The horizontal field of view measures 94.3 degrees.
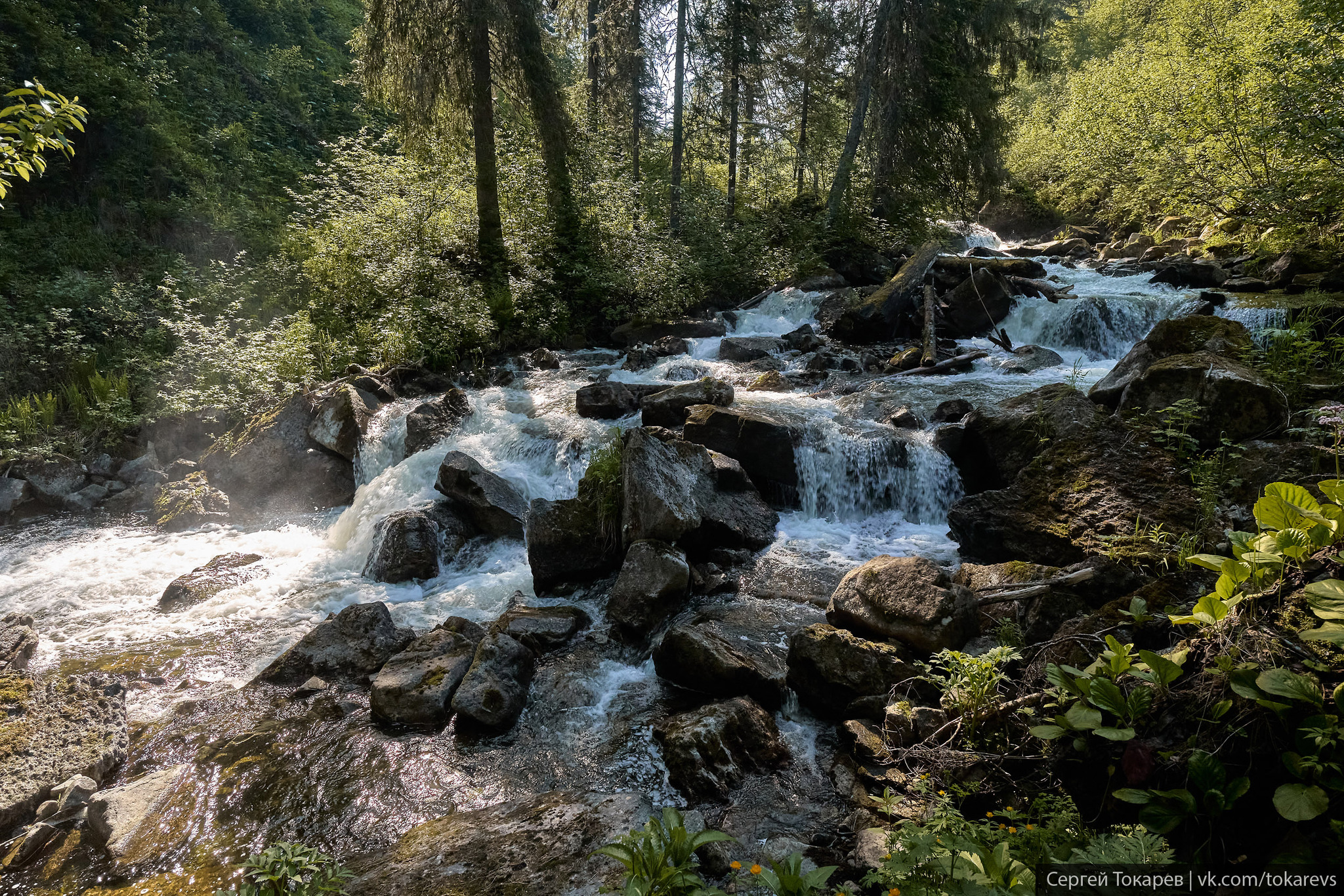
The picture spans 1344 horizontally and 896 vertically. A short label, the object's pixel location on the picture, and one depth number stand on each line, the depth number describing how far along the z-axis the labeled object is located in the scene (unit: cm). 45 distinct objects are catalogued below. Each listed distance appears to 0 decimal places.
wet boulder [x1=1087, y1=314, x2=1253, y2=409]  620
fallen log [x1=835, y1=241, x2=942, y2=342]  1383
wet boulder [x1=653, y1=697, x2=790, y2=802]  398
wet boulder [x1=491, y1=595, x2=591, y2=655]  572
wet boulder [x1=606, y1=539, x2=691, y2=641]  589
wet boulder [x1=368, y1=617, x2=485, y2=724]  479
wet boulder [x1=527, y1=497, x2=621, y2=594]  687
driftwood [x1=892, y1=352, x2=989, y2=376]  1134
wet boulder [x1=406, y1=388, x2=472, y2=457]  969
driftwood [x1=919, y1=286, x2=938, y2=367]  1159
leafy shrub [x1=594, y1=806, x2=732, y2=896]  237
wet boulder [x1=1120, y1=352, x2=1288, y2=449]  506
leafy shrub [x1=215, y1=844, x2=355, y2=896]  261
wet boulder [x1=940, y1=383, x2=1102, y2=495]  634
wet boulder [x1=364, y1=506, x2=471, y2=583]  728
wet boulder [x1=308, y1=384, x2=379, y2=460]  973
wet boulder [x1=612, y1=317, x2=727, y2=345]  1523
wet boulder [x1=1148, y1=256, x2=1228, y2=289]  1335
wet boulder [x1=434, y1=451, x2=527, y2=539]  795
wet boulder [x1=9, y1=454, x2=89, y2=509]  935
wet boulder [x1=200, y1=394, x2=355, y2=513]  966
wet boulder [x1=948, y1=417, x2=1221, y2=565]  502
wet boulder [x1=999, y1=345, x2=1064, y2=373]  1118
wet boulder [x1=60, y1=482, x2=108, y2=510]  936
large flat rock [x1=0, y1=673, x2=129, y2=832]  390
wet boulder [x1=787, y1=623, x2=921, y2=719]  439
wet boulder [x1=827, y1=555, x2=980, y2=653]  449
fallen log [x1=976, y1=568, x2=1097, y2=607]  437
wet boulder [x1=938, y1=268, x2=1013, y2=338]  1378
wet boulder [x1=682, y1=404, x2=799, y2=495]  838
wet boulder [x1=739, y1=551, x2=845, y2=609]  636
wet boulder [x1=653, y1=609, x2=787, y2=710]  471
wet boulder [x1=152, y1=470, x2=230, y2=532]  907
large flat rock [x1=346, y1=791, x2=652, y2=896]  304
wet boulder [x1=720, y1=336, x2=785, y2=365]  1352
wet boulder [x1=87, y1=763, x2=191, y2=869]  371
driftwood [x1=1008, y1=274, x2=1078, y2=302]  1381
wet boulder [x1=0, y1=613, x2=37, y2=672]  549
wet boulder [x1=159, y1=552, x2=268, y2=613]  683
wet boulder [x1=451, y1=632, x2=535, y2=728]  468
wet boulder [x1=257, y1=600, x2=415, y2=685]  544
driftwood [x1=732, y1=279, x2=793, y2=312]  1745
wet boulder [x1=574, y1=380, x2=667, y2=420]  1018
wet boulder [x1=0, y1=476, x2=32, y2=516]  903
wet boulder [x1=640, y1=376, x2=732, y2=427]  962
